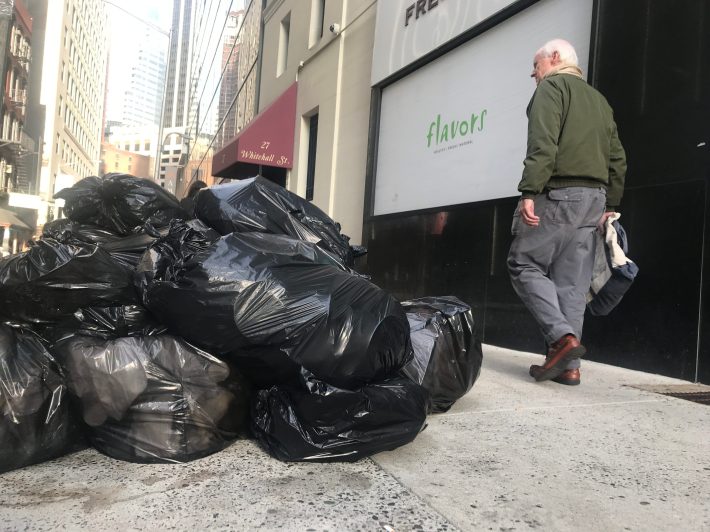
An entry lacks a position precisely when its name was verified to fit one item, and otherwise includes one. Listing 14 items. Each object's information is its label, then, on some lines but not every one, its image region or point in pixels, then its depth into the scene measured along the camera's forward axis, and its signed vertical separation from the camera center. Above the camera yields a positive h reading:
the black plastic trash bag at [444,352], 2.18 -0.33
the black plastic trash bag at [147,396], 1.62 -0.45
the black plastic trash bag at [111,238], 2.30 +0.07
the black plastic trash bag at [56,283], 1.78 -0.12
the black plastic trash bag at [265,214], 2.05 +0.21
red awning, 9.80 +2.45
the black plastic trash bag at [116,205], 2.50 +0.23
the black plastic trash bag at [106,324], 1.80 -0.26
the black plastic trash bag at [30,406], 1.51 -0.48
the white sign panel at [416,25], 5.04 +2.79
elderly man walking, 2.68 +0.44
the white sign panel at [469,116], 4.35 +1.69
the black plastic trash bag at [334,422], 1.62 -0.50
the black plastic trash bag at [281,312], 1.63 -0.16
